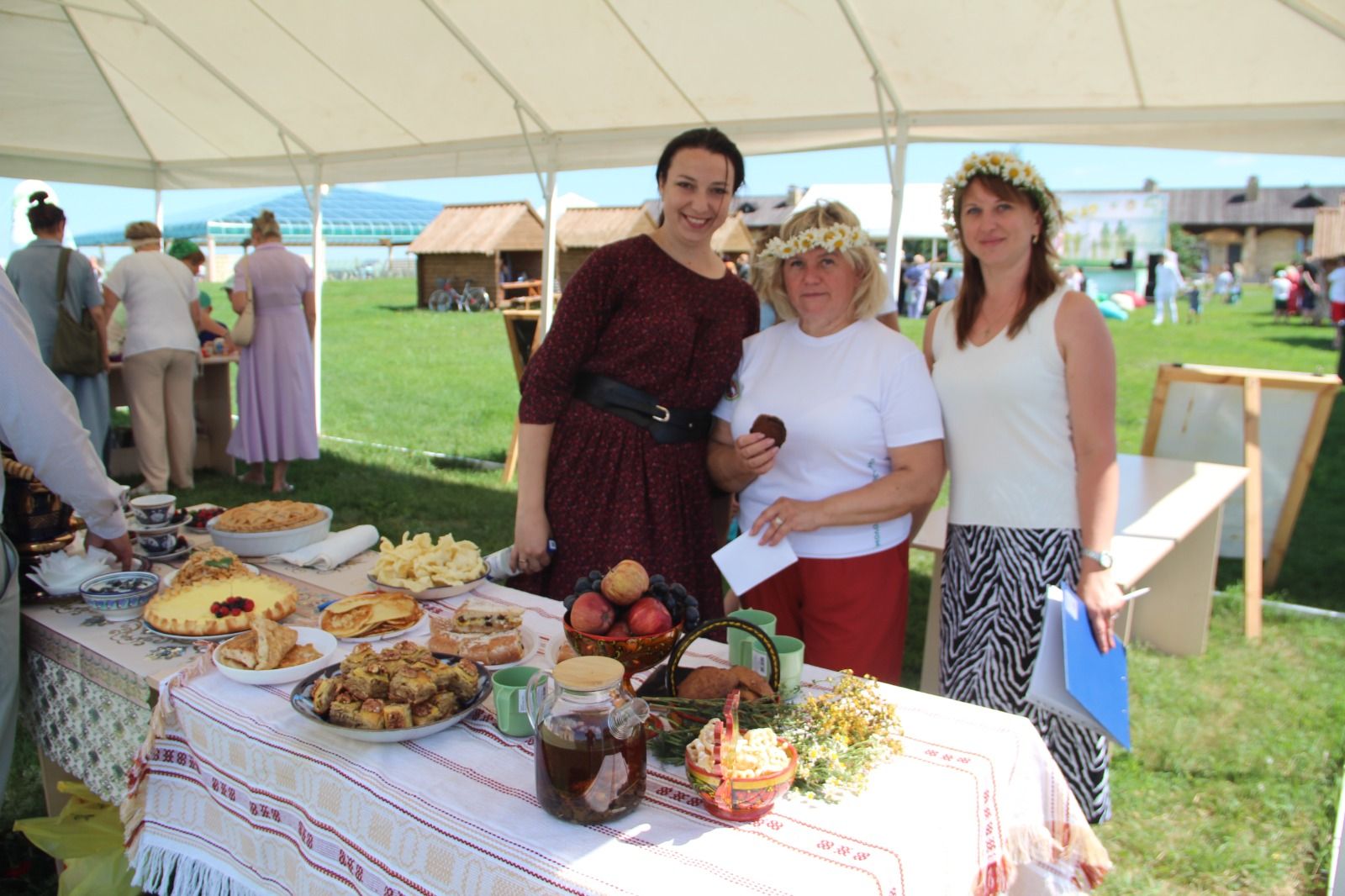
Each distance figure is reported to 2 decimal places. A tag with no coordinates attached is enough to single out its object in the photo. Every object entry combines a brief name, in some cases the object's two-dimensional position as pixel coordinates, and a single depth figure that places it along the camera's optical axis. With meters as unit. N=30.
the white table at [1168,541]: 3.02
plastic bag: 1.76
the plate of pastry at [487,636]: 1.62
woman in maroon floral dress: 2.16
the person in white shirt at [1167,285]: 20.28
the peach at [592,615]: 1.42
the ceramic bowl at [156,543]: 2.30
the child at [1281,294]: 21.41
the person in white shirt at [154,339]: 5.90
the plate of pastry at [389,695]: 1.34
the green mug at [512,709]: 1.38
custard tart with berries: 1.80
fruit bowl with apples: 1.42
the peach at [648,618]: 1.43
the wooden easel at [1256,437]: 4.16
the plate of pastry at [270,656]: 1.54
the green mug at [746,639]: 1.54
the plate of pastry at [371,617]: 1.76
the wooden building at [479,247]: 24.33
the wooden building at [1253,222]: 58.28
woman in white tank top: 2.00
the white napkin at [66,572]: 2.03
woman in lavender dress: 6.20
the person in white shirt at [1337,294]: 16.50
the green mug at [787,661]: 1.45
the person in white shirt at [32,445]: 1.78
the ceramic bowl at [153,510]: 2.35
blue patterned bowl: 1.93
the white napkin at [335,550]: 2.23
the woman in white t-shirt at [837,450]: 2.05
